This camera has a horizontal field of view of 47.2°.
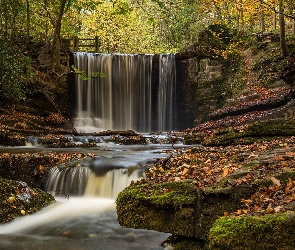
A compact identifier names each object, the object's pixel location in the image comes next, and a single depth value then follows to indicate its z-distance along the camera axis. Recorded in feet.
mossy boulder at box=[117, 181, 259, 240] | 12.88
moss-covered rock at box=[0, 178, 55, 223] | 18.60
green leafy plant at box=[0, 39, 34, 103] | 50.67
